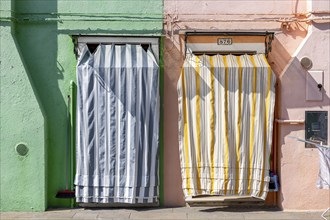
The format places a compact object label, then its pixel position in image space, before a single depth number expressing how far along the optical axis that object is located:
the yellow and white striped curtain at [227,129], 9.80
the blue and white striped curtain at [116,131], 9.73
